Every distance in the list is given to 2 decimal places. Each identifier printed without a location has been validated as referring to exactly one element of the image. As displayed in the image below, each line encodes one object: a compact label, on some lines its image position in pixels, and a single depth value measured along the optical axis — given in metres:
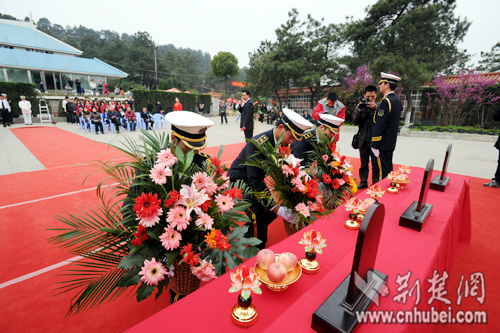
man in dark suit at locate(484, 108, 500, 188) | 4.44
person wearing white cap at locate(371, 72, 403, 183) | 3.60
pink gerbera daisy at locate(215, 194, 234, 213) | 1.30
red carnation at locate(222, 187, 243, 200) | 1.41
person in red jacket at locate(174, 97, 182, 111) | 10.38
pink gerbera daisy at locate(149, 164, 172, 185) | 1.18
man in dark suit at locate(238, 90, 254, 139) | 6.76
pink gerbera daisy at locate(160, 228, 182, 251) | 1.14
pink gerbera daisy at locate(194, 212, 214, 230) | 1.18
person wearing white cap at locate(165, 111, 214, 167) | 1.83
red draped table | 0.81
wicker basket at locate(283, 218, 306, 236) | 1.96
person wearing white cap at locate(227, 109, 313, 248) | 2.19
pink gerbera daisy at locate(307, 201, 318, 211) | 1.75
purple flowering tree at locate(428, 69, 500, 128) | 13.24
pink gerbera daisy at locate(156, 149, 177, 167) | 1.23
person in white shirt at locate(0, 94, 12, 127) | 12.43
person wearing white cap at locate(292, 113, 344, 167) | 2.96
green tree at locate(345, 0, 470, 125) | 13.62
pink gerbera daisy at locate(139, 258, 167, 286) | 1.10
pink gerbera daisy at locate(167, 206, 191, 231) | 1.13
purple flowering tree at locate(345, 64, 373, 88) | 16.62
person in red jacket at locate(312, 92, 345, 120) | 4.95
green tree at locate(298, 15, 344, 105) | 20.14
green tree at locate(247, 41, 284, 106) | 21.52
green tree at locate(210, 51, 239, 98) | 32.31
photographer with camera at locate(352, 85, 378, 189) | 4.21
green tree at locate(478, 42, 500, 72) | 27.11
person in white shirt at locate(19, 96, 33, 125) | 13.70
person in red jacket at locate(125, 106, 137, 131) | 12.39
